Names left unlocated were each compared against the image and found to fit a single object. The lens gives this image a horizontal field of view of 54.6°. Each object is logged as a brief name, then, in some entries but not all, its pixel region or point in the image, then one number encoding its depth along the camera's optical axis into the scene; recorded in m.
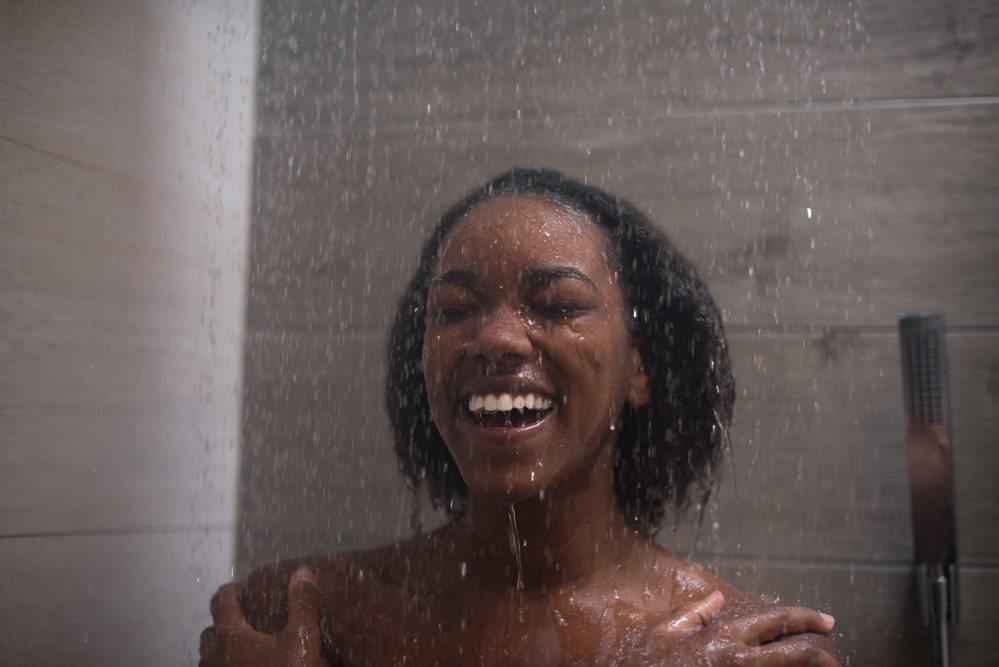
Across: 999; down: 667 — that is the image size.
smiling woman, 1.05
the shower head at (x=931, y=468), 1.42
